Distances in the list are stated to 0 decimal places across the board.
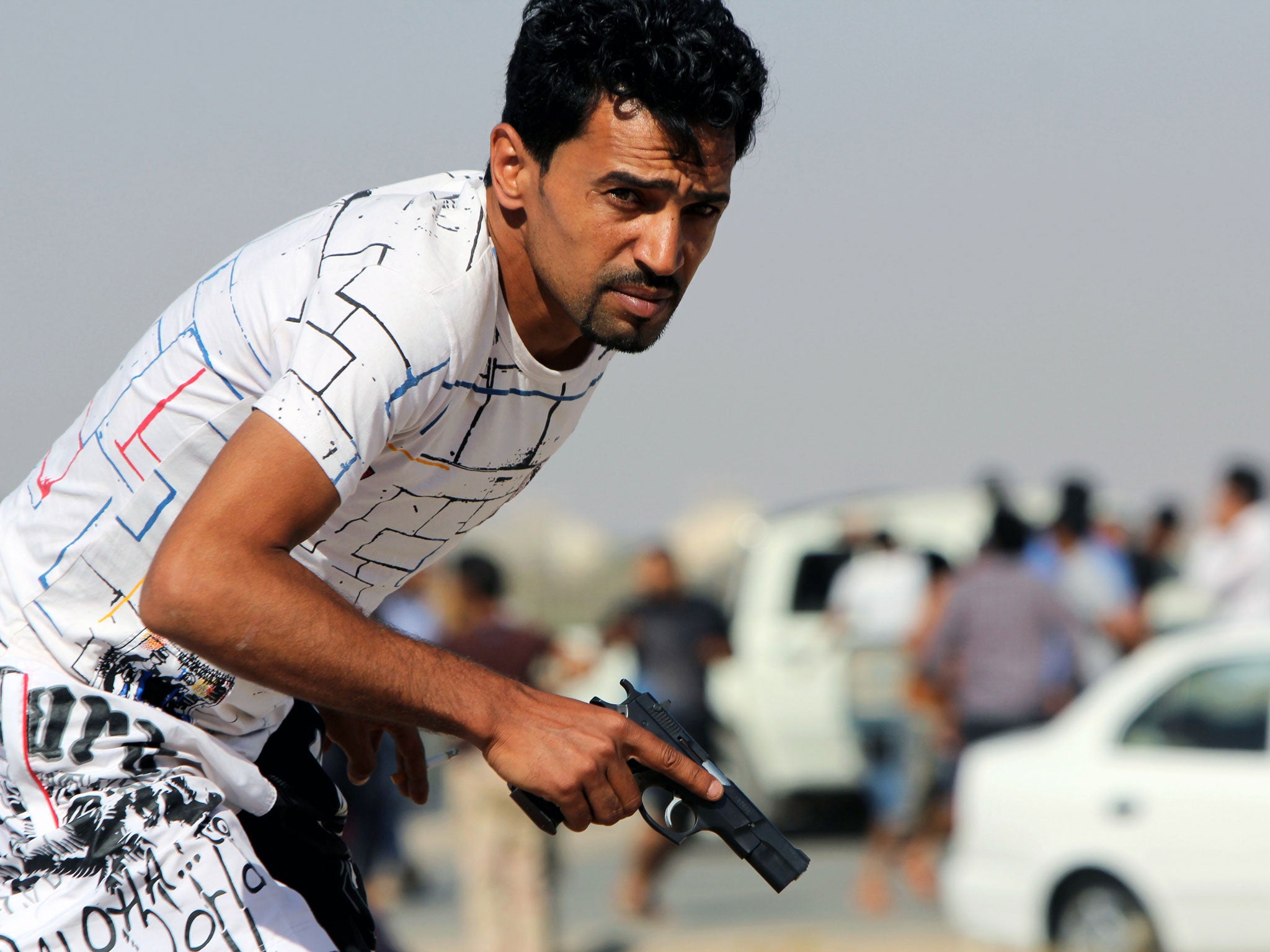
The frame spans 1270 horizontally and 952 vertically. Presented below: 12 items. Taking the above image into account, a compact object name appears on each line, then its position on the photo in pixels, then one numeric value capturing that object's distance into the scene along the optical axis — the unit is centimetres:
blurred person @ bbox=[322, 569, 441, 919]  1759
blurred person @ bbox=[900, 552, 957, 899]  1839
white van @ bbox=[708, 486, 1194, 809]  2044
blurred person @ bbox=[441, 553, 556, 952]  1454
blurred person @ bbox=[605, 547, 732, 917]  1748
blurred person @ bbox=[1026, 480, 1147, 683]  1967
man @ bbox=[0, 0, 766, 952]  411
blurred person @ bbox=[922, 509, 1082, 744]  1620
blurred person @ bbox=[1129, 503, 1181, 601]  2228
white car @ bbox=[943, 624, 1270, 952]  1237
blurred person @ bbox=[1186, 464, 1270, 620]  1741
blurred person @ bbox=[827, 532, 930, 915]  1937
